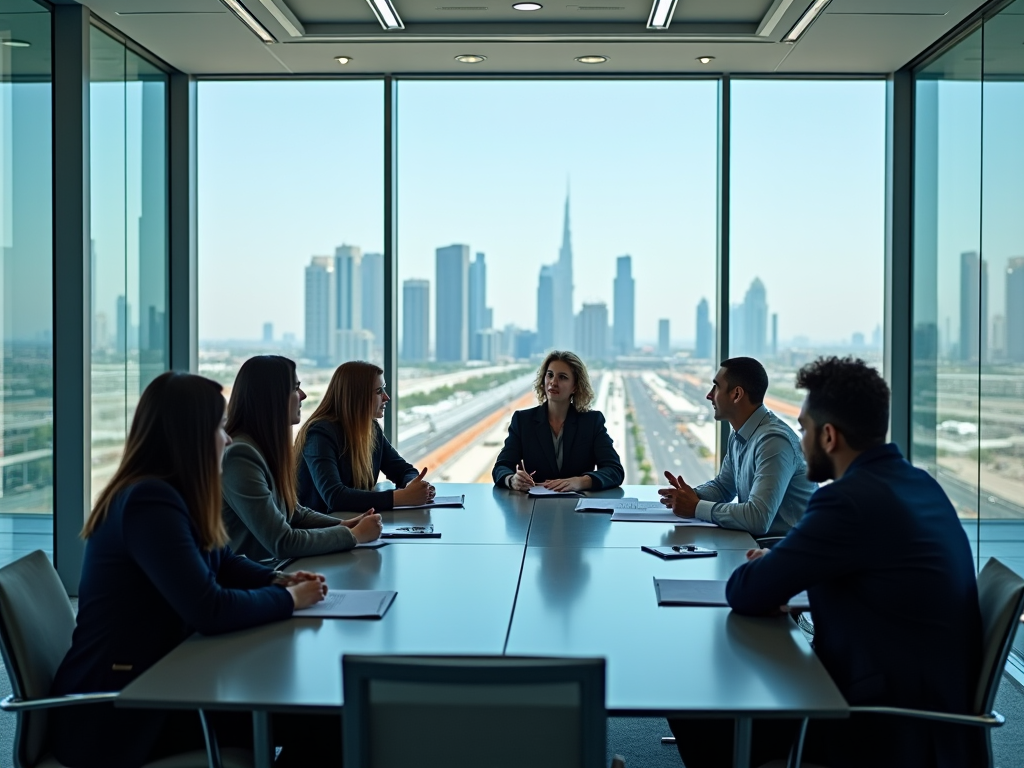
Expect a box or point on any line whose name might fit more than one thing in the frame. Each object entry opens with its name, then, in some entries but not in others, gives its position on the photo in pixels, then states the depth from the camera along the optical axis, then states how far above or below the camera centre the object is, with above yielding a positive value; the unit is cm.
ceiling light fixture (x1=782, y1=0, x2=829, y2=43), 502 +174
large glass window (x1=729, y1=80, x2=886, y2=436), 660 +94
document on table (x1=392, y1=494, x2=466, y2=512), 435 -62
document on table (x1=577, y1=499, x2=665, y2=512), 429 -62
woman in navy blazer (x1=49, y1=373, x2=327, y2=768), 232 -50
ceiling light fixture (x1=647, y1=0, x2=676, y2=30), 512 +178
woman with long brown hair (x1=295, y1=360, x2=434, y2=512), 427 -39
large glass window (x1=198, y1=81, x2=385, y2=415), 675 +89
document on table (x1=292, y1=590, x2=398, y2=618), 258 -64
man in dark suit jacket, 228 -55
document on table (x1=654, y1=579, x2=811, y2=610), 273 -65
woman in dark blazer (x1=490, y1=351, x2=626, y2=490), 520 -40
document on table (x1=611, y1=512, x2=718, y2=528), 394 -63
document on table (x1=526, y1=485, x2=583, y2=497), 470 -61
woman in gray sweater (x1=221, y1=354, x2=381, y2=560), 321 -36
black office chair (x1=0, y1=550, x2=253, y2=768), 226 -72
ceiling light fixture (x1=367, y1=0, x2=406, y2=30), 513 +179
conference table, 204 -66
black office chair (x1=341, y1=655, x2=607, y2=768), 169 -60
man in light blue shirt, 381 -45
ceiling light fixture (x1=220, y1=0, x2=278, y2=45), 510 +177
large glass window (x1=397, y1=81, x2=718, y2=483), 671 +69
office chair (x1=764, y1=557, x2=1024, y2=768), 218 -67
